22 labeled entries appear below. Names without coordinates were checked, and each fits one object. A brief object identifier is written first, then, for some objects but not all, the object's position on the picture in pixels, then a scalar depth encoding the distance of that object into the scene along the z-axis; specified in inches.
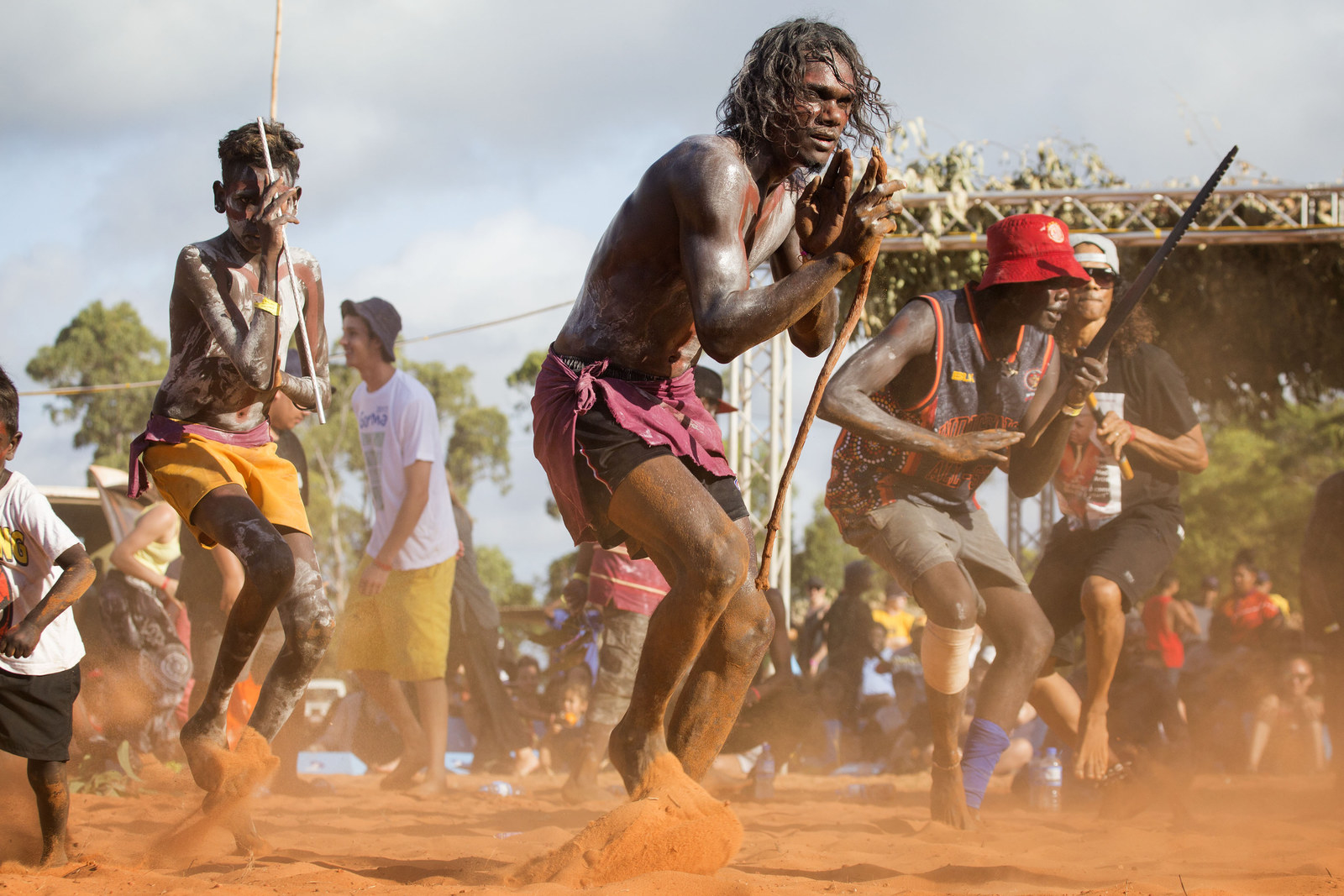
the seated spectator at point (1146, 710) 481.7
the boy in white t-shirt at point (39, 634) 257.0
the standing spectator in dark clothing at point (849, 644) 690.8
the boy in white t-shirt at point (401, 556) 478.6
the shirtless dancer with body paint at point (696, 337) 214.7
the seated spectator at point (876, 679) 708.7
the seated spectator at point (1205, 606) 833.8
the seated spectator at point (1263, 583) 772.1
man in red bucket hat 341.7
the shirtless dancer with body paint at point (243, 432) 272.2
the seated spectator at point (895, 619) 898.7
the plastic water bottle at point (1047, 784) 472.1
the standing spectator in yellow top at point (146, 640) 534.3
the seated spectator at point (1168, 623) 686.5
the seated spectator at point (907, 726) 643.5
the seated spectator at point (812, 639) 821.2
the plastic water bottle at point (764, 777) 482.0
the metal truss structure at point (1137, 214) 851.4
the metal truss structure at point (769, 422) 879.1
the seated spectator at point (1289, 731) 660.1
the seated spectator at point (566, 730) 655.1
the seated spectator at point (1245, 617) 697.6
